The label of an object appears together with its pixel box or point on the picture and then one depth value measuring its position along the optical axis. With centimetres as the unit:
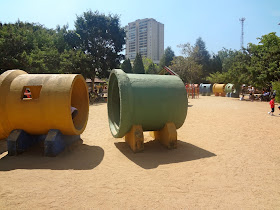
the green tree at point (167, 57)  6638
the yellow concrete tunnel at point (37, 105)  564
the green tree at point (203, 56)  5501
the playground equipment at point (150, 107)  581
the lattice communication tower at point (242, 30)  7012
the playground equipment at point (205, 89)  3525
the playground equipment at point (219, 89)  3218
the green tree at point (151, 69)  6429
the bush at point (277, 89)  1886
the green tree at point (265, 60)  2275
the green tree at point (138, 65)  5462
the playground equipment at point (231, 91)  3017
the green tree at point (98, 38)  2817
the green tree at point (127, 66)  5534
